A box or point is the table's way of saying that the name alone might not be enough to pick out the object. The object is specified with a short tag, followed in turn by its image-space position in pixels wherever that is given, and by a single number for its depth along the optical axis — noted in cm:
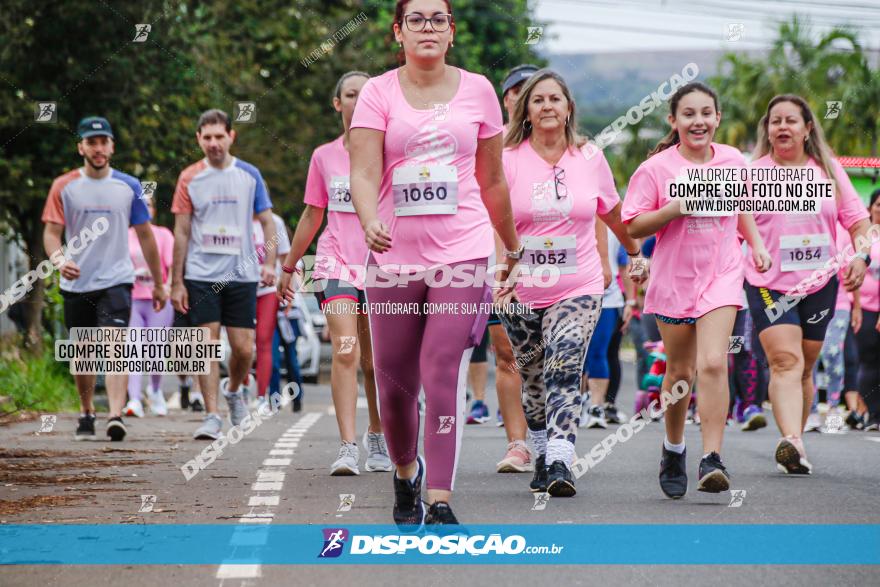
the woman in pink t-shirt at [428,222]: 985
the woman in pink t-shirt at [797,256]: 1474
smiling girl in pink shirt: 1251
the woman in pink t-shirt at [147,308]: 2468
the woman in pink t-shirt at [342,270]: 1453
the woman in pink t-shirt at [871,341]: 2303
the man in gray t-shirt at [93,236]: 1814
